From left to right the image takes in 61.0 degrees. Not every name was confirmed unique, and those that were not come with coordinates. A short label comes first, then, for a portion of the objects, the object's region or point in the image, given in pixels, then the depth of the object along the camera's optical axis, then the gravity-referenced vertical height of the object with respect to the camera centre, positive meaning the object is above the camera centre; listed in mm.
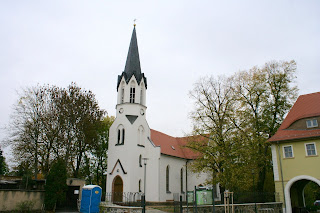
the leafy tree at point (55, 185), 23516 +8
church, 30859 +3996
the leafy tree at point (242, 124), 24719 +6187
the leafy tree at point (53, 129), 29547 +6100
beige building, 22297 +2924
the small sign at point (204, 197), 15867 -583
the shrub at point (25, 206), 21461 -1686
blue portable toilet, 22859 -1116
